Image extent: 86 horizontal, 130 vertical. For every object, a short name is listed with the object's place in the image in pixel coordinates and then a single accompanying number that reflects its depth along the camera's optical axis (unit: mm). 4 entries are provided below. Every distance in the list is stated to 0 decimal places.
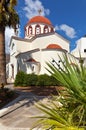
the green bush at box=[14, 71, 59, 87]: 9875
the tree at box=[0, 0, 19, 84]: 8005
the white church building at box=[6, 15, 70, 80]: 13416
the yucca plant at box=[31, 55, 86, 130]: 1571
